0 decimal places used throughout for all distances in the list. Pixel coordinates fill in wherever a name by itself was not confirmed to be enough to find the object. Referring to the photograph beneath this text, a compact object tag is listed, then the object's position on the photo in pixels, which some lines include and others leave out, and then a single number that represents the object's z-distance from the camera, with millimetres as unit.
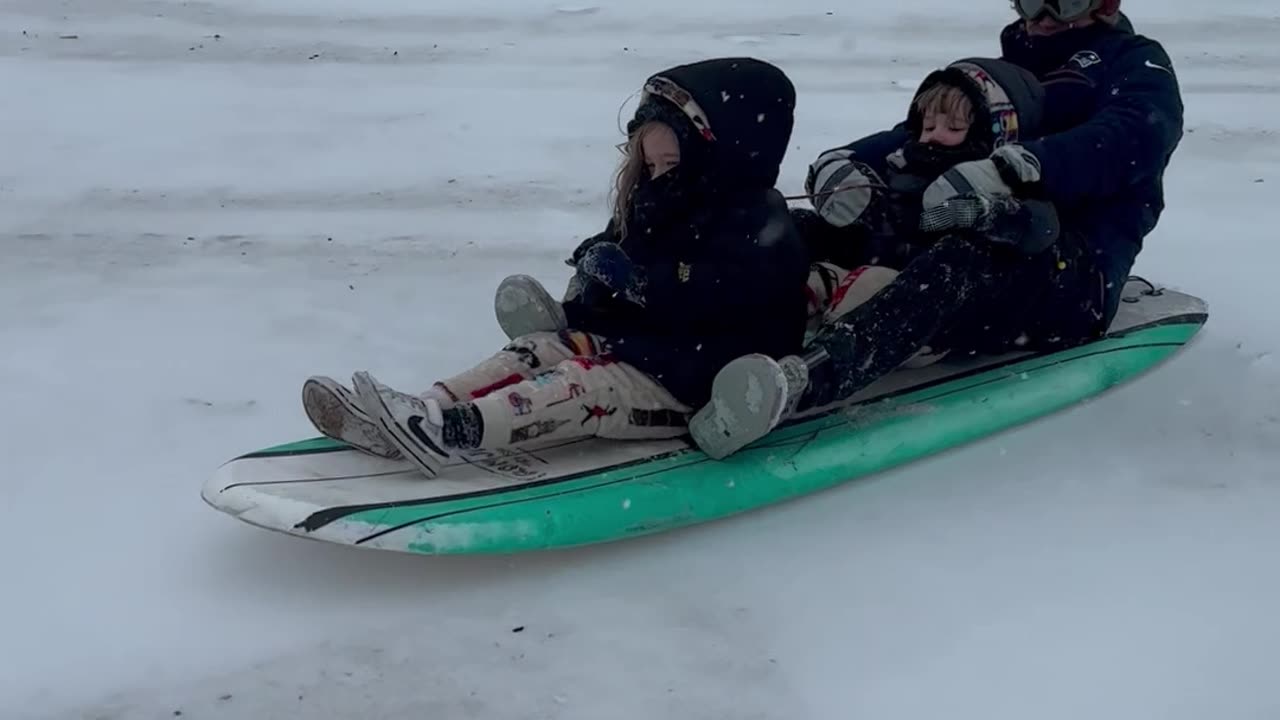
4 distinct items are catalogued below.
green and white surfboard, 2686
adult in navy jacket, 3074
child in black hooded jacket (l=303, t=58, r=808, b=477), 2996
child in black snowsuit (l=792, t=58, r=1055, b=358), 3451
